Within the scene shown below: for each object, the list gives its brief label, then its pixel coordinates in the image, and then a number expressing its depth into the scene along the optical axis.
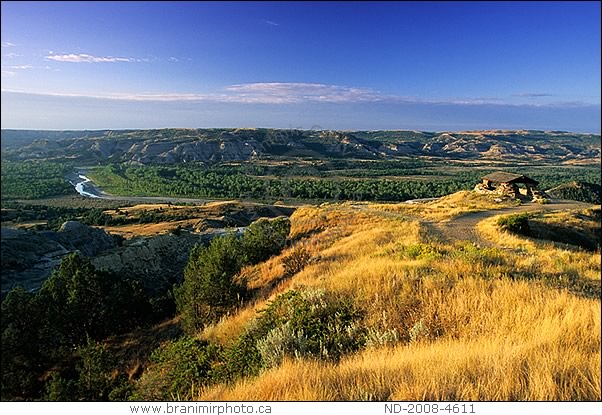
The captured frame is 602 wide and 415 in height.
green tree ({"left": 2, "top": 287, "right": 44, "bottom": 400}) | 12.50
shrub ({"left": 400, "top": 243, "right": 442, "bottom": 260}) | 9.78
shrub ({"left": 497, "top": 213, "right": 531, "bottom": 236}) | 17.45
